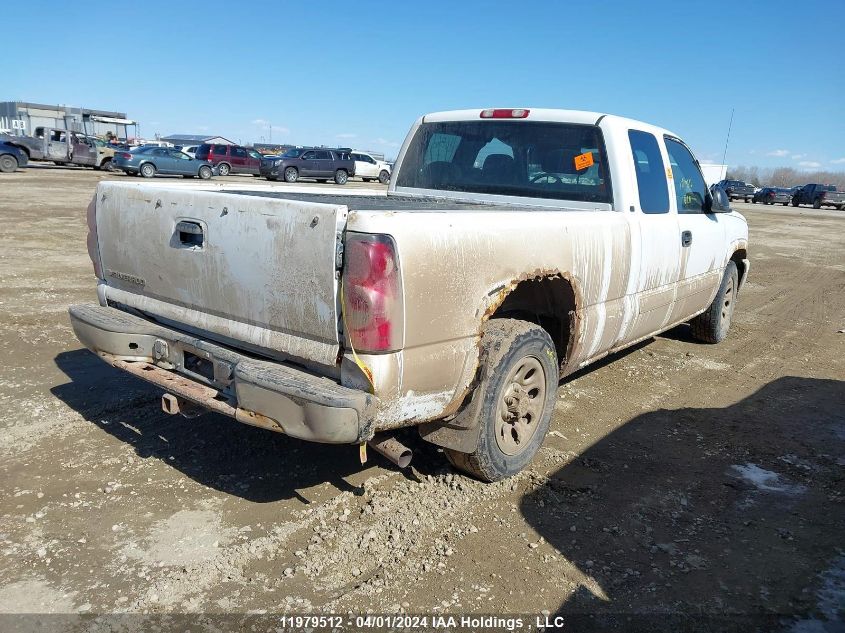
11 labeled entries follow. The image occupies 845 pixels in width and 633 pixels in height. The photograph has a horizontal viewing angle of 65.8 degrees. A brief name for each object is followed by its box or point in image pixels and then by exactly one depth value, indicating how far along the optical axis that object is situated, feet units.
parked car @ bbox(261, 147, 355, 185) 104.06
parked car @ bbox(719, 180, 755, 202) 152.05
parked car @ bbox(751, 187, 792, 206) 146.11
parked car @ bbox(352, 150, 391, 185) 116.16
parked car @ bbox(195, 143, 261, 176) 97.96
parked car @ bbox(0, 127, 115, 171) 92.63
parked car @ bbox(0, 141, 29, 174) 81.66
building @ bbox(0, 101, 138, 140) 162.79
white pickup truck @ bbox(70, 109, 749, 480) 8.91
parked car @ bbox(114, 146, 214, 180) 86.07
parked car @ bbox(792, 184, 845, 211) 135.47
